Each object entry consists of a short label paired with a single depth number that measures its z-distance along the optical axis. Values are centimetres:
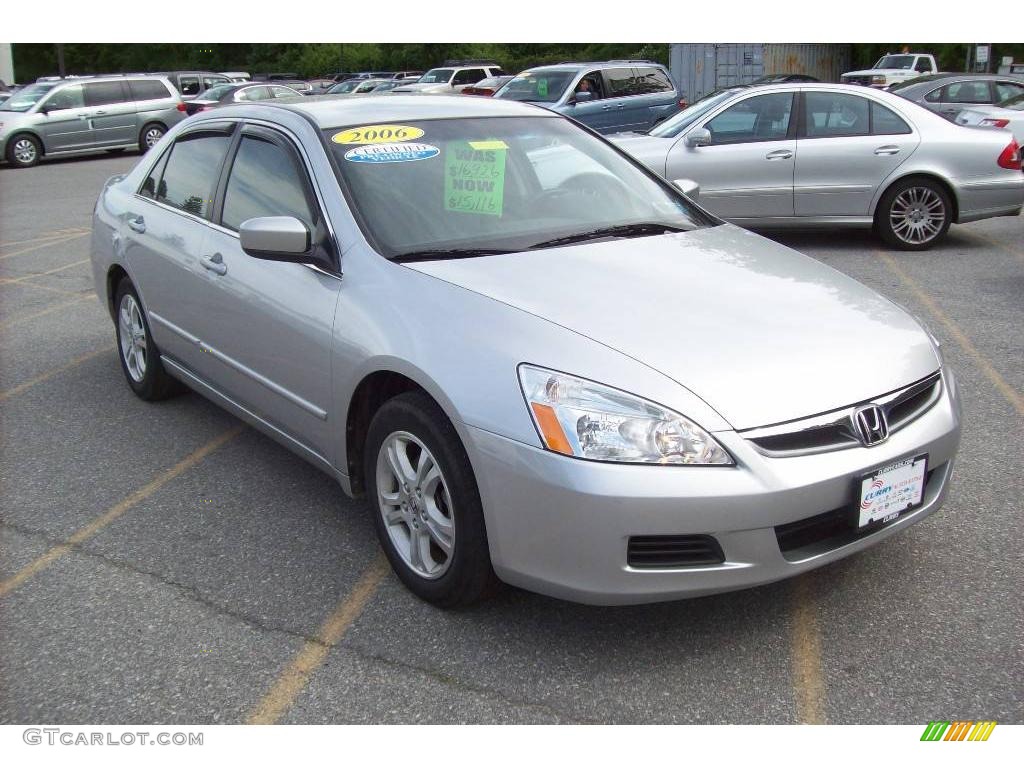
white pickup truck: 2540
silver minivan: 2028
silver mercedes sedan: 901
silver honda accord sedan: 283
